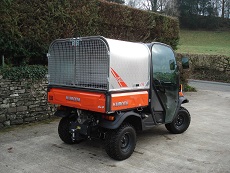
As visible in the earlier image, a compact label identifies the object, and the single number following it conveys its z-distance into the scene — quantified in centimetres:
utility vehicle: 429
